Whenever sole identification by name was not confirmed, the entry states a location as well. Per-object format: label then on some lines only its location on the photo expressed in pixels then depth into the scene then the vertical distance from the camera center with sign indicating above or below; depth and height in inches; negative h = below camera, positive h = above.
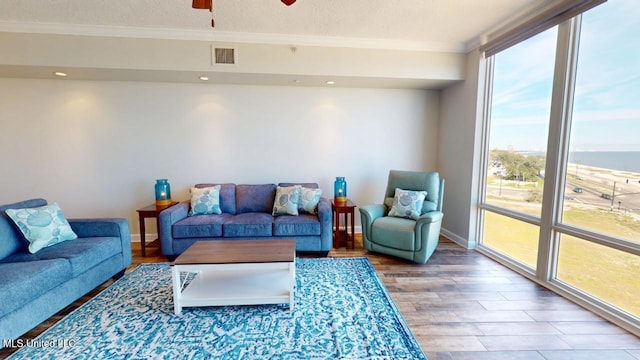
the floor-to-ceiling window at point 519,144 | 106.8 +5.8
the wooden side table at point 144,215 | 129.4 -30.2
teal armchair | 117.9 -32.1
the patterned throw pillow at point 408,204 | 131.9 -24.6
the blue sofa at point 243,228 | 122.1 -34.7
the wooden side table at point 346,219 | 139.7 -34.4
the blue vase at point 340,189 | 148.6 -19.0
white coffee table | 81.7 -44.0
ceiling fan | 64.3 +37.3
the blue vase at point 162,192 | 139.3 -20.4
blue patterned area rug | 67.2 -50.4
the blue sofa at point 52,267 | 67.9 -35.4
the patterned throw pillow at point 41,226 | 89.2 -25.6
